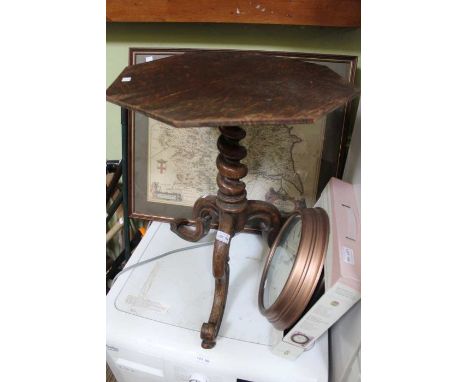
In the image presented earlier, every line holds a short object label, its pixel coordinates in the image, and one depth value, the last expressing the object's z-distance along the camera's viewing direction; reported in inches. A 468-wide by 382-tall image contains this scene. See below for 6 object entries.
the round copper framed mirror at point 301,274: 29.4
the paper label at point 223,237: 35.9
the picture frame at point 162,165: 41.3
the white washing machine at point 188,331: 34.0
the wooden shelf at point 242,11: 36.9
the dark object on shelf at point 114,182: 52.1
